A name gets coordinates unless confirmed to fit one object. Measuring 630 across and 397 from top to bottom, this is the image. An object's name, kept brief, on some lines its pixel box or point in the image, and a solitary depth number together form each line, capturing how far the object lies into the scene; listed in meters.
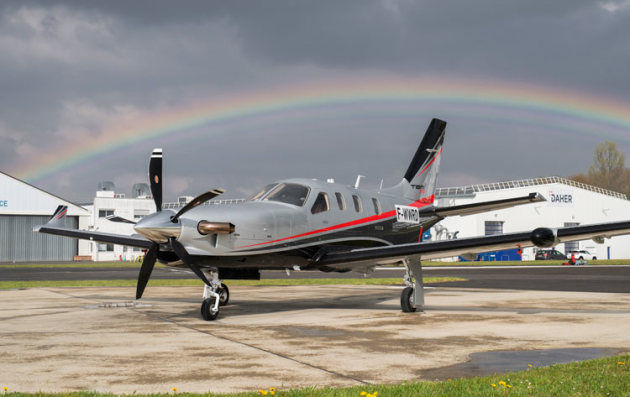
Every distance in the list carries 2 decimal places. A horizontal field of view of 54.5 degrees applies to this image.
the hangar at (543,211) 71.69
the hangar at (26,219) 73.50
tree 114.31
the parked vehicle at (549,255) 69.19
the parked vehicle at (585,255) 68.94
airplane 12.49
